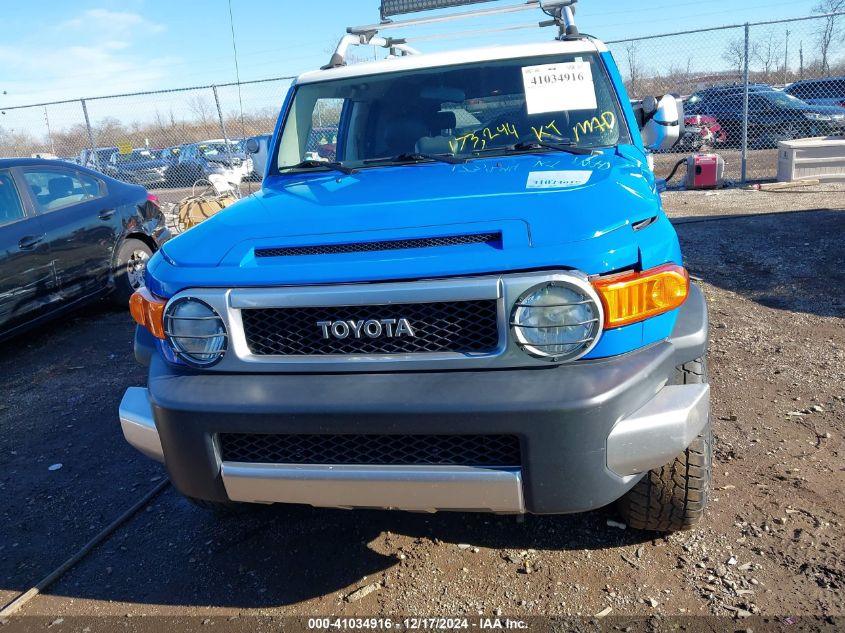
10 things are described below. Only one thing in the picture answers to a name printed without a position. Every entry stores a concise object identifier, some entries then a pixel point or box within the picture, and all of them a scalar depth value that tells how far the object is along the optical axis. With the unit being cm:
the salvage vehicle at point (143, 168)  1841
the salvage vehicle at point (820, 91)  1752
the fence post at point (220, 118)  1305
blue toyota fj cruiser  210
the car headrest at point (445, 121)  361
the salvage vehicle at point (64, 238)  557
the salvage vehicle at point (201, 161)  1611
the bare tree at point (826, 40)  1326
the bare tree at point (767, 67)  1791
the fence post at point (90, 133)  1397
